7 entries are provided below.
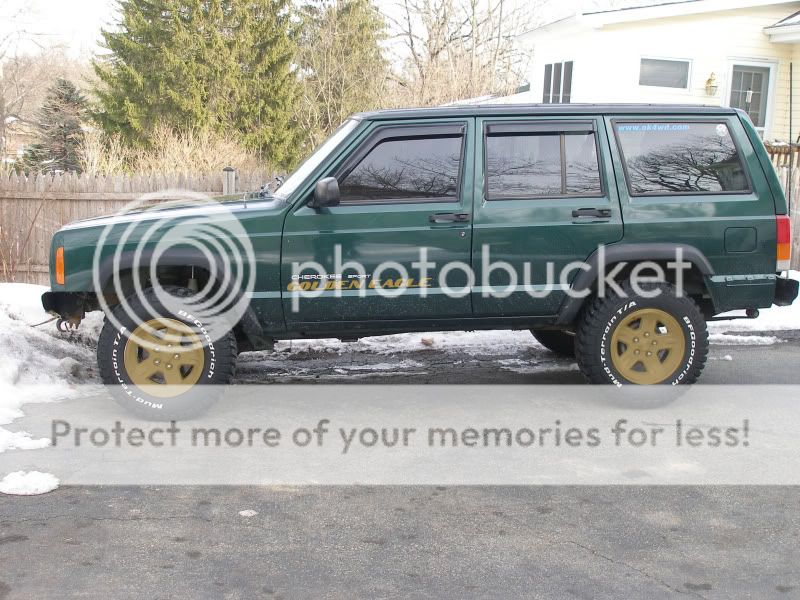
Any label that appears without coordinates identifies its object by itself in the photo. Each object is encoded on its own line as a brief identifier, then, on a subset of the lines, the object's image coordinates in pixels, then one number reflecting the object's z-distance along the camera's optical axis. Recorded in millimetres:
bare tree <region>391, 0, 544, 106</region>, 30312
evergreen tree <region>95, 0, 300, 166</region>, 28297
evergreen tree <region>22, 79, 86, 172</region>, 29922
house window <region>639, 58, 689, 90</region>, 17875
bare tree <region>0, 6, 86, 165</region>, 39281
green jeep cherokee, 5543
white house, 17672
